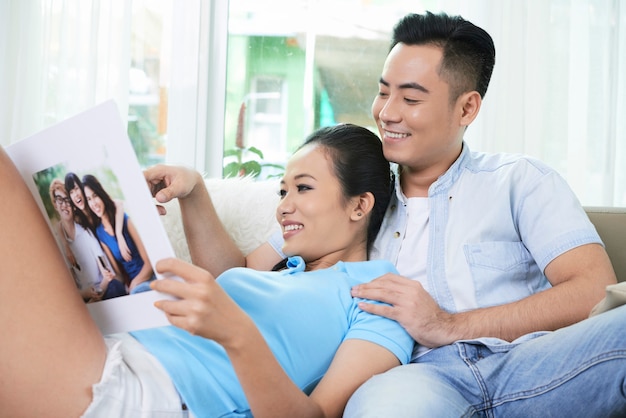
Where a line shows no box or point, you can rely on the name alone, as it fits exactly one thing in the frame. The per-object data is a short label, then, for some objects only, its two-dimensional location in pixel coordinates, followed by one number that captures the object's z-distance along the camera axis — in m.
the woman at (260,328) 1.05
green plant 3.35
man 1.23
